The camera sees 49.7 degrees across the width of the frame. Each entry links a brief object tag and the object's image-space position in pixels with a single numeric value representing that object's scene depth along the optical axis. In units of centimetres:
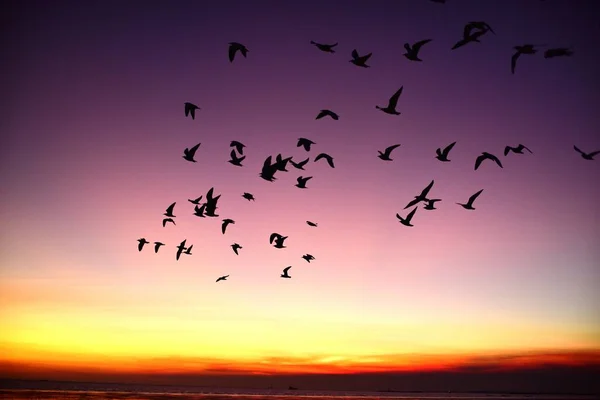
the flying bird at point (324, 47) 1998
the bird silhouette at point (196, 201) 2525
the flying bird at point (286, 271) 2911
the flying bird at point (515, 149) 2252
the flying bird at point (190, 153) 2467
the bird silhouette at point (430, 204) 2452
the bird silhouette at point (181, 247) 2771
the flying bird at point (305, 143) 2477
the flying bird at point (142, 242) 2928
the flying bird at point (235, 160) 2345
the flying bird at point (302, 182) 2479
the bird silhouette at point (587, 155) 1997
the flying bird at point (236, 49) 2203
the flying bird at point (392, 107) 2164
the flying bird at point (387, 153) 2373
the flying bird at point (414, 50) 1998
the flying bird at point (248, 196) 2563
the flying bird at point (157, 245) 3000
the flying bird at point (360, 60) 2070
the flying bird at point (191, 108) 2479
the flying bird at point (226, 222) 2884
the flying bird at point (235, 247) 2799
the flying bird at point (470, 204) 2446
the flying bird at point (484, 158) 2313
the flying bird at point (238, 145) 2428
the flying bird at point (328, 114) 2258
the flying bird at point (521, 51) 1916
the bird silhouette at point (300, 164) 2318
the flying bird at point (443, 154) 2305
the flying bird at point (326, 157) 2464
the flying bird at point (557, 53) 1831
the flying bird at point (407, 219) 2549
